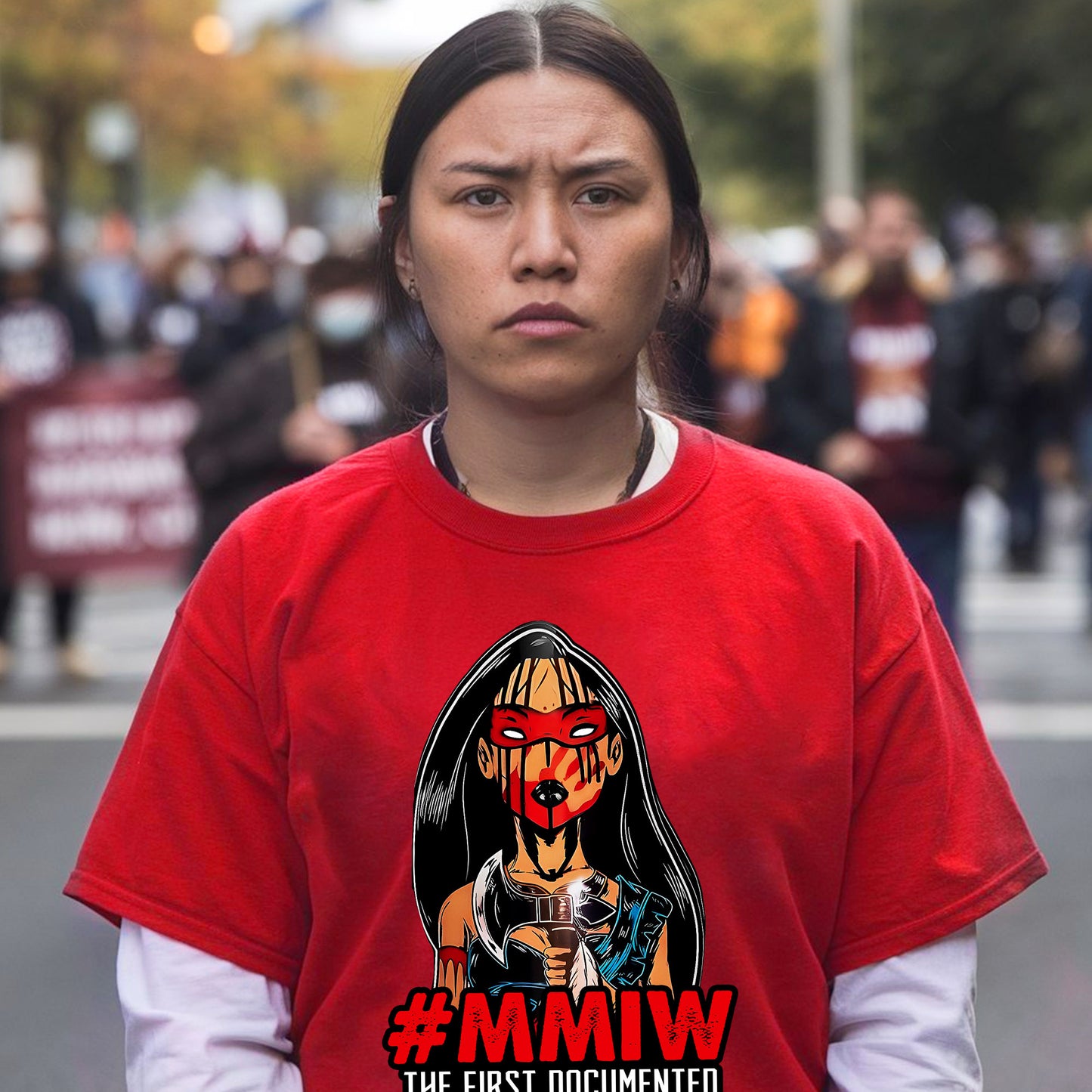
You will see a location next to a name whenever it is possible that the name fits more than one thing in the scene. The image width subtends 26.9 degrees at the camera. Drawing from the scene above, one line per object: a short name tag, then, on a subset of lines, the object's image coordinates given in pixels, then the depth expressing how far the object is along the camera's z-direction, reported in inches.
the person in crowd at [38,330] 412.8
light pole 1290.6
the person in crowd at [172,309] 571.8
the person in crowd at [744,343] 498.3
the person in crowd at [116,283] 953.9
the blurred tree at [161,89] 1461.6
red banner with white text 430.0
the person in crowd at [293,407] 277.1
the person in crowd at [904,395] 299.9
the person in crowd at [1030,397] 537.0
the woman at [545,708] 76.6
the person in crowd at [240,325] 441.1
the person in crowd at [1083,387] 469.1
